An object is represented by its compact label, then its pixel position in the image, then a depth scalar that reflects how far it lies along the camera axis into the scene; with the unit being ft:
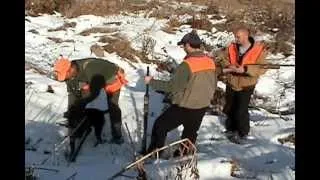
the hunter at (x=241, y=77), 30.17
